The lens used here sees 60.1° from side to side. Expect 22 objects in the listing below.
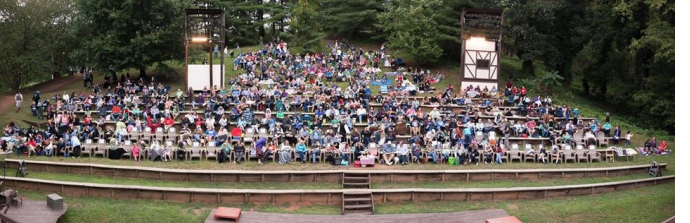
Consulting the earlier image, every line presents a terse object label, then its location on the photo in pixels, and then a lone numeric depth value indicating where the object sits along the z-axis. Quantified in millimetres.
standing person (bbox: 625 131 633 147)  25662
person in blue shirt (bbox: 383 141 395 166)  22141
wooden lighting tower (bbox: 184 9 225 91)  32594
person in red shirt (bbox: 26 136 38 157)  22391
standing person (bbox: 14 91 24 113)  30053
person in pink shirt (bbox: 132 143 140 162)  22031
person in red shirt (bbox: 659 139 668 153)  25105
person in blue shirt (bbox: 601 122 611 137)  26375
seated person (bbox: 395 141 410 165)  22188
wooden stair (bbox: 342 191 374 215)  18656
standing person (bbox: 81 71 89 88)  35156
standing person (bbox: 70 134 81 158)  22406
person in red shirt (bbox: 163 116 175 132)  25141
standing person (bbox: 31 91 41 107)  29208
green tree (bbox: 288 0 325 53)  41375
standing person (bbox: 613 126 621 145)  25812
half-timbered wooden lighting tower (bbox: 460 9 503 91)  34219
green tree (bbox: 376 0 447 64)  37906
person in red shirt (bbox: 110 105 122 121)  26797
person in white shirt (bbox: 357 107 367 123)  26766
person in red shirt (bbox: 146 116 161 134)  24672
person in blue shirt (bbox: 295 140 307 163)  22172
